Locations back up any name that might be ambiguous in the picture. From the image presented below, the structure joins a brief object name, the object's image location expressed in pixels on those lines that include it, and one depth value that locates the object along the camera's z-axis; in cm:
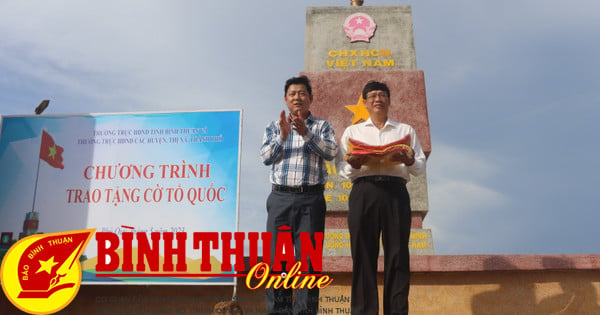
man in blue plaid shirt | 275
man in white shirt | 268
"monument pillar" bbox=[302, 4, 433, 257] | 595
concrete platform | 373
